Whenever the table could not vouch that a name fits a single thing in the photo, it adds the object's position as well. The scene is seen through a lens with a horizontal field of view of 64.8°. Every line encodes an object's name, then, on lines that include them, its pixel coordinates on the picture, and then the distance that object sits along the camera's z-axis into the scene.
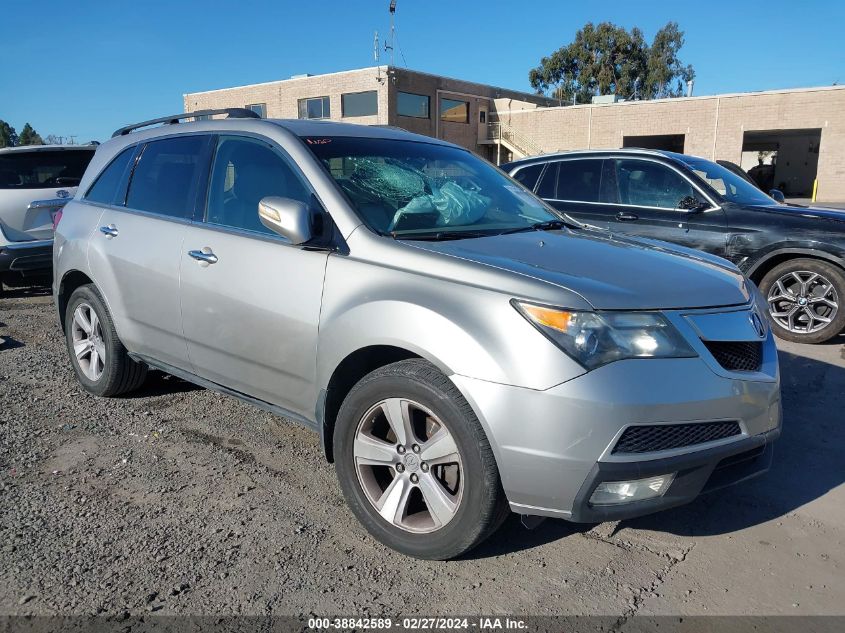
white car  7.83
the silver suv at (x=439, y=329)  2.43
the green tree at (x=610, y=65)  63.94
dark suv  6.27
